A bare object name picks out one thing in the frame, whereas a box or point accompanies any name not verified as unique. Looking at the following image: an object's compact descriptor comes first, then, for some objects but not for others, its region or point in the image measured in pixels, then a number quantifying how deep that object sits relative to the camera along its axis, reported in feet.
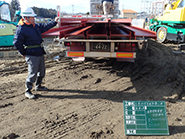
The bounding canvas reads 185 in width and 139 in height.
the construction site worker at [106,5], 29.91
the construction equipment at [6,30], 24.12
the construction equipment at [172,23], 30.58
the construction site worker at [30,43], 11.49
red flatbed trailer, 14.24
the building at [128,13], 251.05
